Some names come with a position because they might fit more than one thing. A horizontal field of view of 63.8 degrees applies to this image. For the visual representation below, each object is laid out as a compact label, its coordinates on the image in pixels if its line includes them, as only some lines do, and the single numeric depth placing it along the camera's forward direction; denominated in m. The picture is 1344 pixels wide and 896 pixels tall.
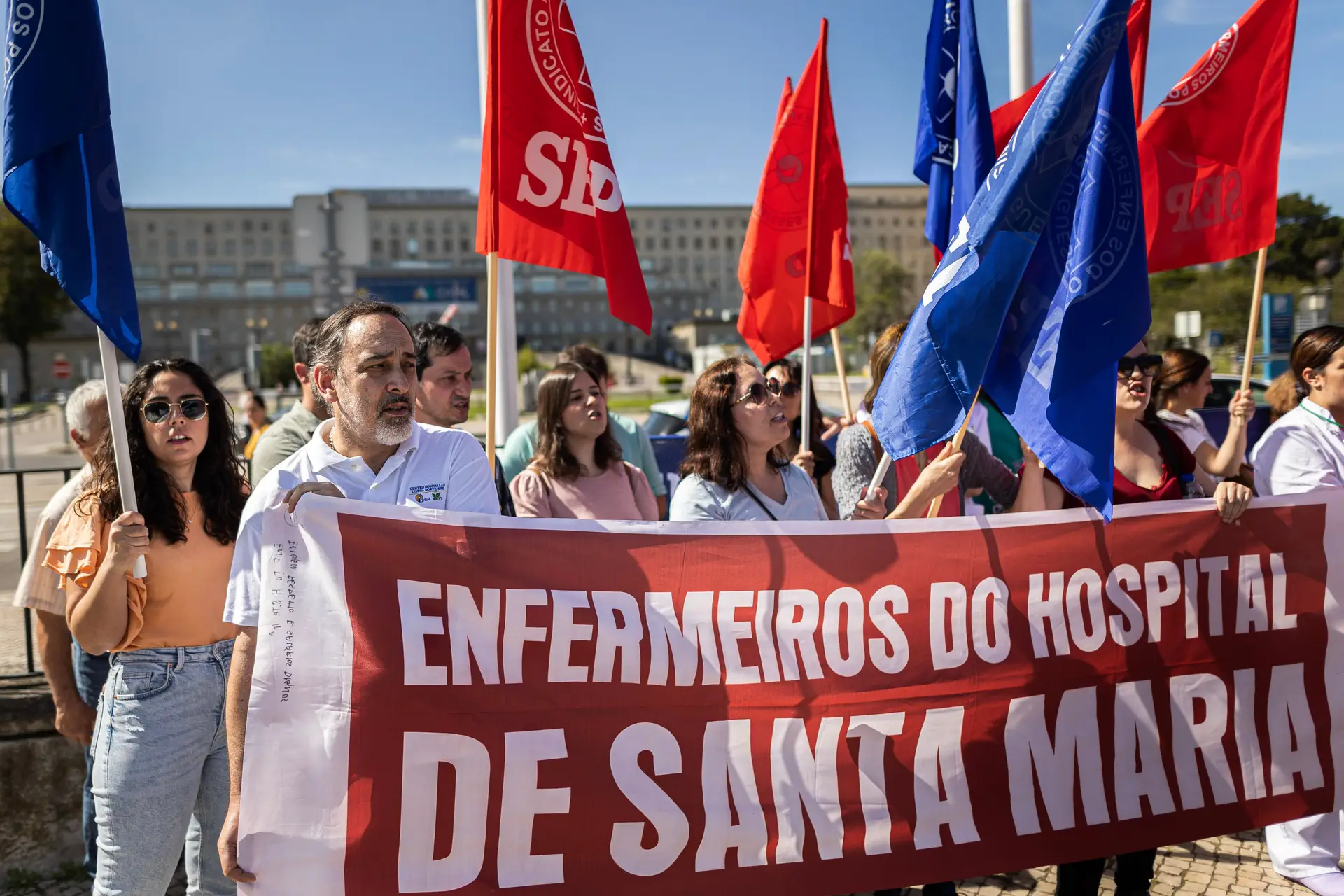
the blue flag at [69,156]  2.46
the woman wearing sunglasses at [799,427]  4.91
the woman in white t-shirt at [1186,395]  5.13
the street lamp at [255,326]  98.96
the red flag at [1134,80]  4.11
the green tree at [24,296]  71.06
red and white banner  2.63
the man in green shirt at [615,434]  4.71
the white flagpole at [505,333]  5.79
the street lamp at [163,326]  94.48
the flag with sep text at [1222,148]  4.29
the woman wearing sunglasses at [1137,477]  3.35
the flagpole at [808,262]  4.10
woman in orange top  2.68
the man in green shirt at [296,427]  3.80
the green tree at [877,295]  88.69
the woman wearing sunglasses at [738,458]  3.24
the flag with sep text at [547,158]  3.70
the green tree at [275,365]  75.44
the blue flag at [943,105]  4.07
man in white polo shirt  2.51
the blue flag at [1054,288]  2.86
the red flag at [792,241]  4.89
